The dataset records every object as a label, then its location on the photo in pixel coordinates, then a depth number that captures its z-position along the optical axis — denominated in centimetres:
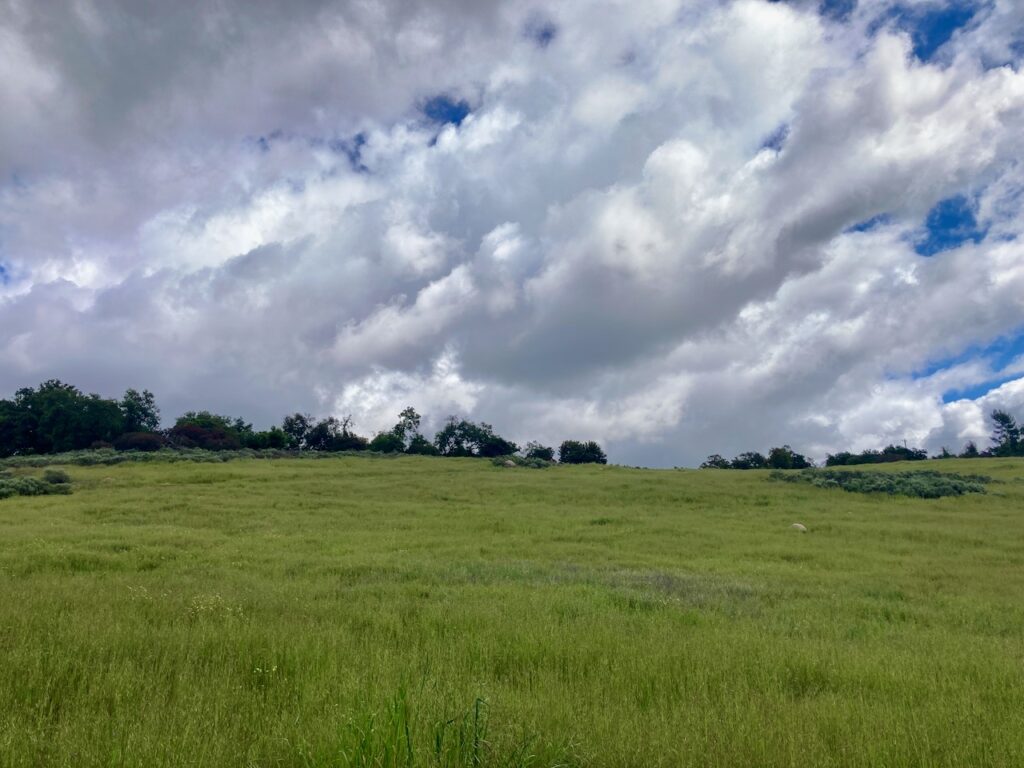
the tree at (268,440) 8900
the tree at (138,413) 10388
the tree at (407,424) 10681
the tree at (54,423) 9031
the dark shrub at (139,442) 7406
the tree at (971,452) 9723
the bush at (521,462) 5816
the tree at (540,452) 9606
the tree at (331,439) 10231
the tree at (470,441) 10444
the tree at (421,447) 9812
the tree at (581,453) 9525
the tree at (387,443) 9956
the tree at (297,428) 10462
